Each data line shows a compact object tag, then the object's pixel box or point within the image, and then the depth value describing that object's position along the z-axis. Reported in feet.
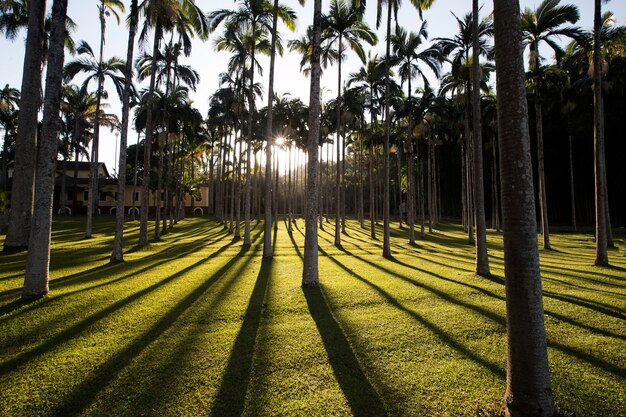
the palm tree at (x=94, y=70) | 71.56
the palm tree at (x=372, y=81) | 68.53
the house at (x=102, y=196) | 152.76
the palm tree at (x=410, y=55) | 60.44
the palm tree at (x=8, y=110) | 111.75
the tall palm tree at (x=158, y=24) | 43.98
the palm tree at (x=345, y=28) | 57.11
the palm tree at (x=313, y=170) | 28.94
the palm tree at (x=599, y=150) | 37.47
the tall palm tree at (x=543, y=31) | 47.83
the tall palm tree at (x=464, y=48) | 45.73
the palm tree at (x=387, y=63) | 46.70
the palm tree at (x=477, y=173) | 33.68
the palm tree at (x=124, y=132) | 39.96
